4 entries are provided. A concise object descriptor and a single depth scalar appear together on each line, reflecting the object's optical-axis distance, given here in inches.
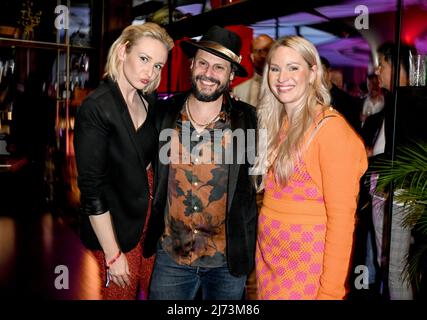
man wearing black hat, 76.4
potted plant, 80.4
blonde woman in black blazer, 69.2
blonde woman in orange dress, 60.5
